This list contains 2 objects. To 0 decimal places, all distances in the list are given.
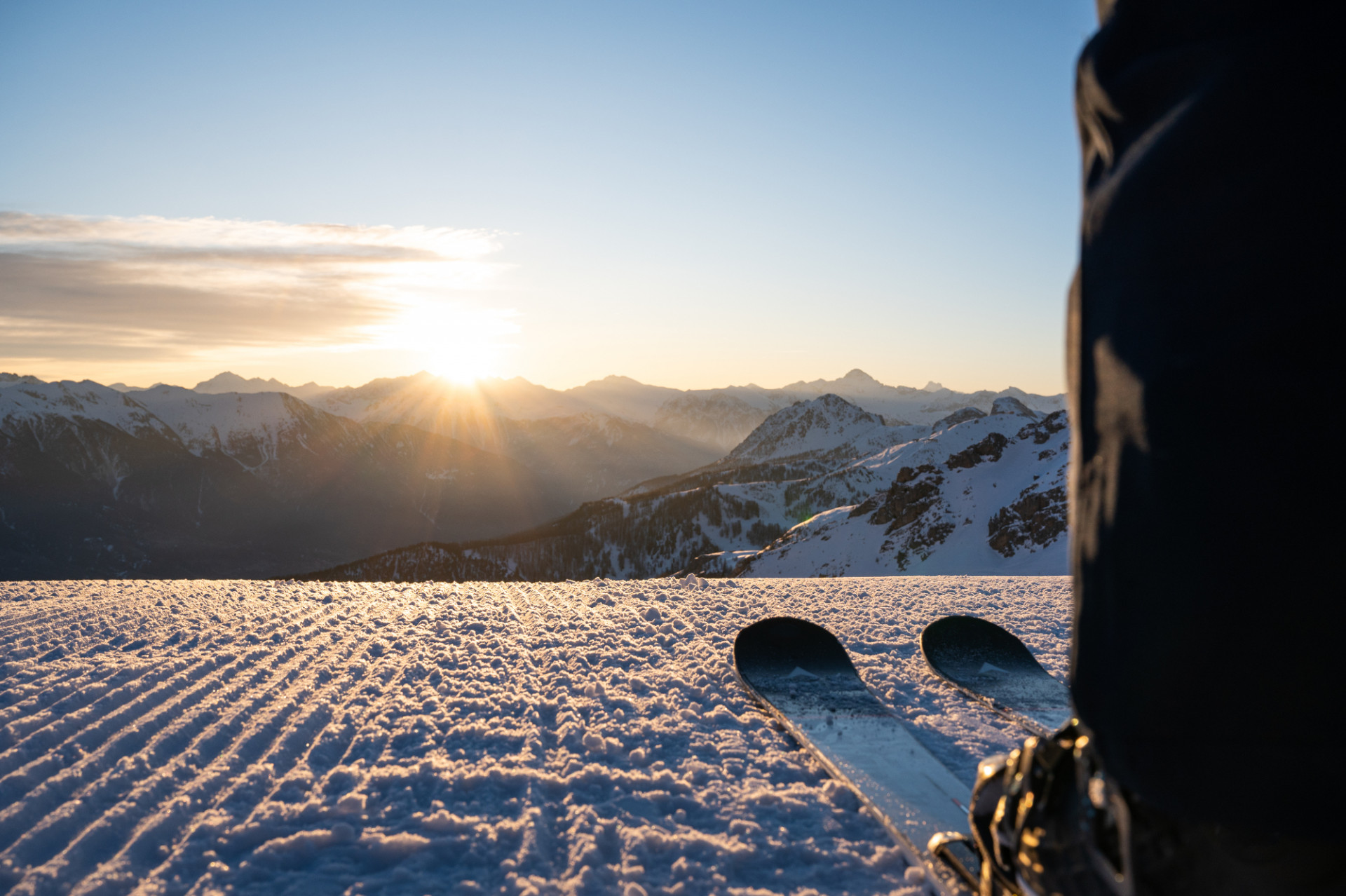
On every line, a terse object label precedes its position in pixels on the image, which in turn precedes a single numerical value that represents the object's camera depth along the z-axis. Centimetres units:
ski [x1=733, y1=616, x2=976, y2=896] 202
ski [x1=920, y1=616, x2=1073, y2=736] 299
